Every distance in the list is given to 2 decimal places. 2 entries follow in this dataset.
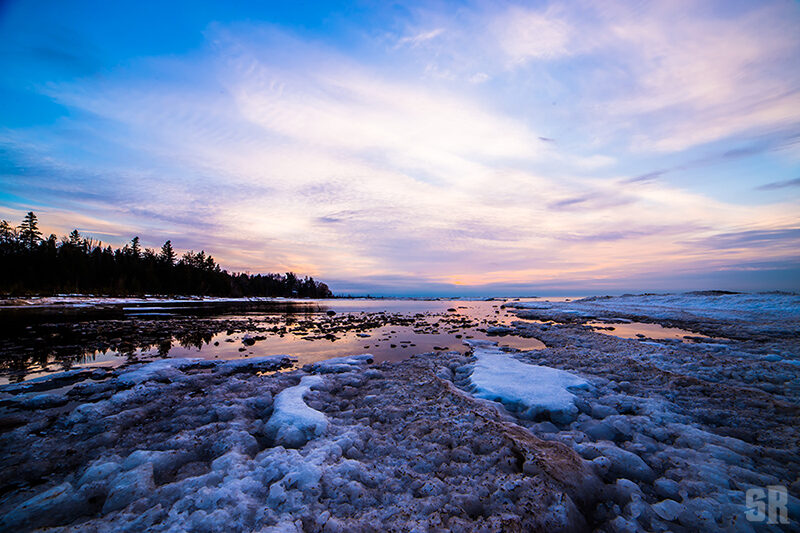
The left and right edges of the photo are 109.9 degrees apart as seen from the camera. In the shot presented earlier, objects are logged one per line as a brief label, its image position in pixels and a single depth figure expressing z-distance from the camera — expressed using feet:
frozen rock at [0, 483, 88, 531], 11.08
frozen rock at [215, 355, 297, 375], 35.73
